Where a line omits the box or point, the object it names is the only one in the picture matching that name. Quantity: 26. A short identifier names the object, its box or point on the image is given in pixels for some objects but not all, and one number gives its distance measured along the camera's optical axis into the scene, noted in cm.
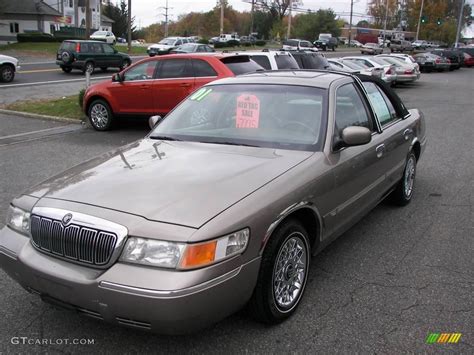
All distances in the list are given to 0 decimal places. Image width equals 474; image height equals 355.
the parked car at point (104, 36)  5144
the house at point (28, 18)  6650
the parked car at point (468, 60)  4669
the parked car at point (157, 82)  1013
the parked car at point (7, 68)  2065
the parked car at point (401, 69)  2320
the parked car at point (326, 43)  6378
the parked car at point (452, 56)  4050
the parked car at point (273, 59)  1155
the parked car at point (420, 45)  7490
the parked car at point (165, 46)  3792
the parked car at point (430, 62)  3616
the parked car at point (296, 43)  5202
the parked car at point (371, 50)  5834
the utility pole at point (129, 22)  4455
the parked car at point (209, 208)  263
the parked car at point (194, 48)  3039
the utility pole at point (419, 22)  8545
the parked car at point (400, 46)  6581
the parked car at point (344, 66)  1732
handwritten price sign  408
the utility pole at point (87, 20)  3181
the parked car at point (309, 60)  1307
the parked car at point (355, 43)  9198
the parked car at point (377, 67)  2036
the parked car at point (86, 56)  2650
